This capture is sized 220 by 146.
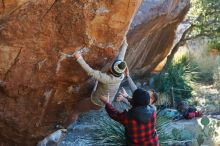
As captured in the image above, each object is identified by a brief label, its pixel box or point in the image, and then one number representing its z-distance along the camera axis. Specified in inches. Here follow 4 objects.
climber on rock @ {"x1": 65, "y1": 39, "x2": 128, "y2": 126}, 289.7
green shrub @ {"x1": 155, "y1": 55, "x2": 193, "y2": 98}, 585.9
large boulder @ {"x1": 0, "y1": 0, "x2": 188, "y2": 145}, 271.3
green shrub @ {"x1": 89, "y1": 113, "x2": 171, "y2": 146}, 351.6
